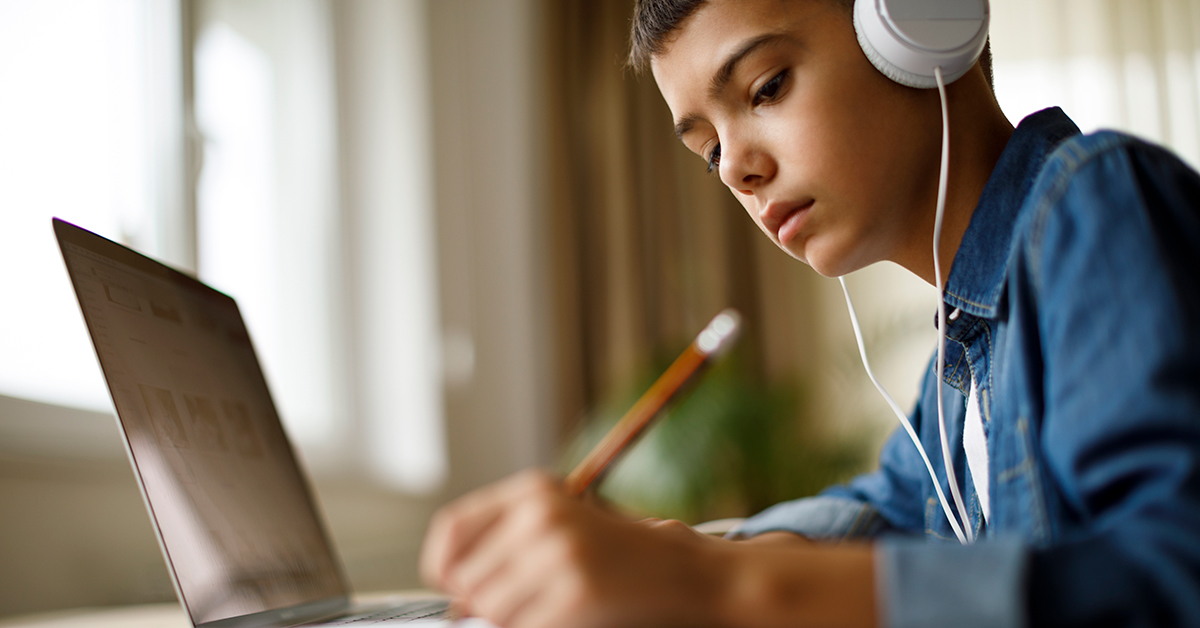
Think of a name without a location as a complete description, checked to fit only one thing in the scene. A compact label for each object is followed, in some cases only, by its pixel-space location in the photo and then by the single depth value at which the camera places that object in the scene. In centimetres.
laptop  62
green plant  217
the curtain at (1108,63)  280
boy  34
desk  80
